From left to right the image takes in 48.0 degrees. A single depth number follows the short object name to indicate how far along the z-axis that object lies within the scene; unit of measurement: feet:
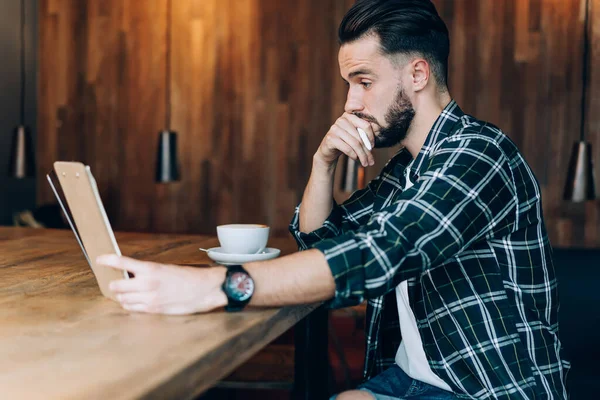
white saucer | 4.58
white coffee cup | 4.68
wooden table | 2.29
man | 3.40
